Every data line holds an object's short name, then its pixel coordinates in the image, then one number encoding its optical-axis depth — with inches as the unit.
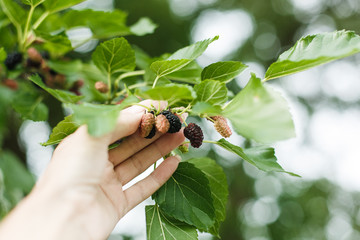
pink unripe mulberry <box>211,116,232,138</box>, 20.0
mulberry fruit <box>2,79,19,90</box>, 26.2
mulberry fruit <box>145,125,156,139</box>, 19.8
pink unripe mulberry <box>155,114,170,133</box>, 19.2
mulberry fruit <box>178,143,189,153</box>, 21.5
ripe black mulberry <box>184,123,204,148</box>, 20.0
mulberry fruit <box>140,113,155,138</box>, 19.5
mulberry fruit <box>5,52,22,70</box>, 24.2
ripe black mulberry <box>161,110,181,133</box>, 19.4
